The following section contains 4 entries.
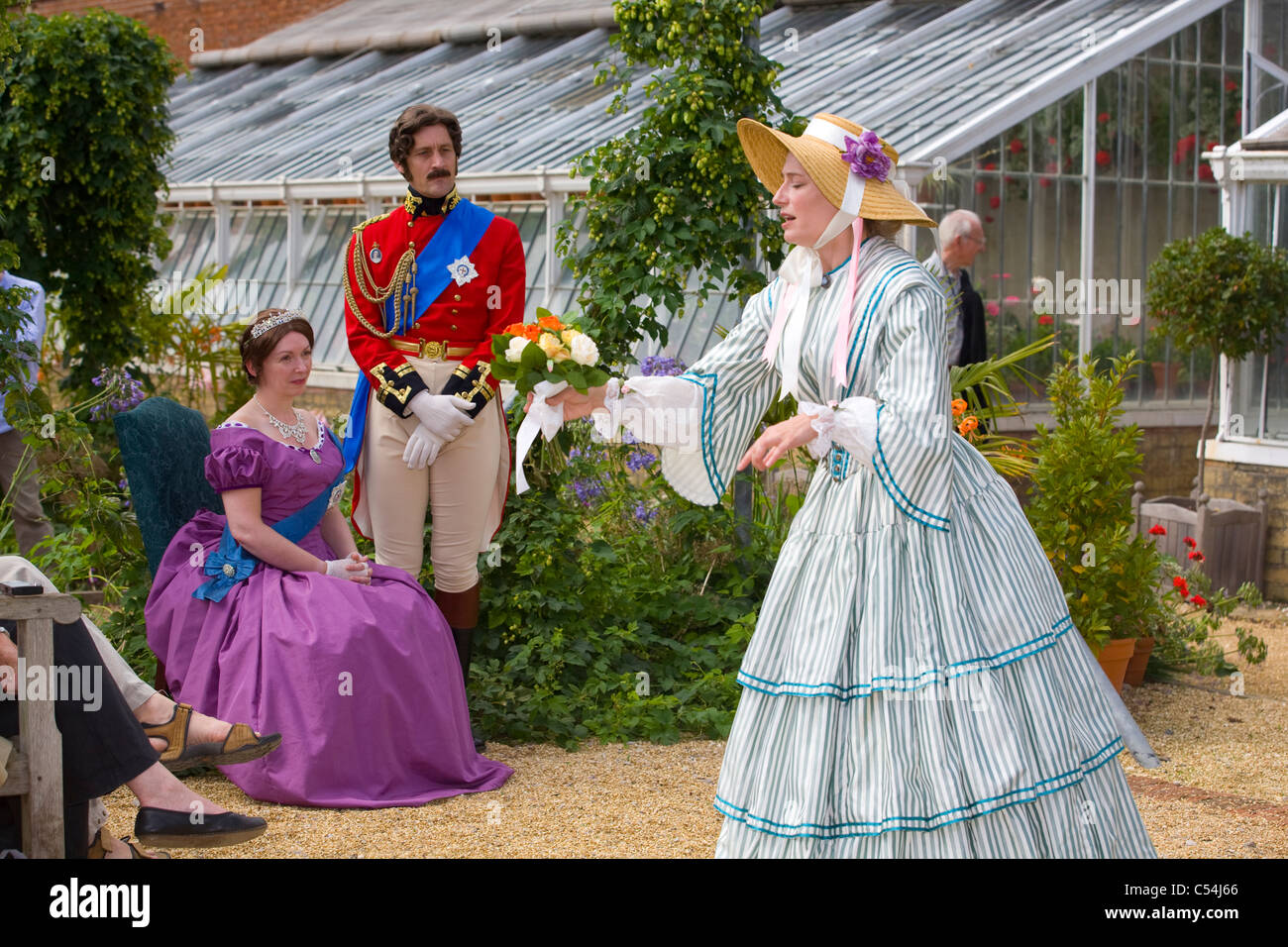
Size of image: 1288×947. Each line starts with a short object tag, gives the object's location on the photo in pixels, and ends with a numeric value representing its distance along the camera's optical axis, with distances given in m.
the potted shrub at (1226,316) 7.65
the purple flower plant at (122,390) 6.85
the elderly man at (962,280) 6.73
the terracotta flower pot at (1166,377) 9.69
